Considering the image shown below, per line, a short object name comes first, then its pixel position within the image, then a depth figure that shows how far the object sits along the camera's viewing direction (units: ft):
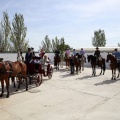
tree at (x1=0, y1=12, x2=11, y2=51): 120.26
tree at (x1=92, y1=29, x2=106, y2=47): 203.09
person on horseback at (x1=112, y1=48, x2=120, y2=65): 48.83
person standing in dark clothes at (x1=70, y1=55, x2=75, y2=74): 53.06
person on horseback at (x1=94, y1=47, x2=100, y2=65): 53.36
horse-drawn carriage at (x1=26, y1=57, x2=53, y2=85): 37.40
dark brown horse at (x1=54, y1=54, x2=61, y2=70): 62.04
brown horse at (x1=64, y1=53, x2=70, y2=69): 62.55
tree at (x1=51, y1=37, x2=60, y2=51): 174.62
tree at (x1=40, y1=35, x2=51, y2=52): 184.26
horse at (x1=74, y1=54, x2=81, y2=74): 53.26
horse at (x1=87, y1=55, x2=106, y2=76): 51.85
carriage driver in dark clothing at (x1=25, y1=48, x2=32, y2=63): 40.68
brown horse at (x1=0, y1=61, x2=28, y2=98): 28.27
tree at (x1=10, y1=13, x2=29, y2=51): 120.26
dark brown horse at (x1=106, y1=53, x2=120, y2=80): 44.62
